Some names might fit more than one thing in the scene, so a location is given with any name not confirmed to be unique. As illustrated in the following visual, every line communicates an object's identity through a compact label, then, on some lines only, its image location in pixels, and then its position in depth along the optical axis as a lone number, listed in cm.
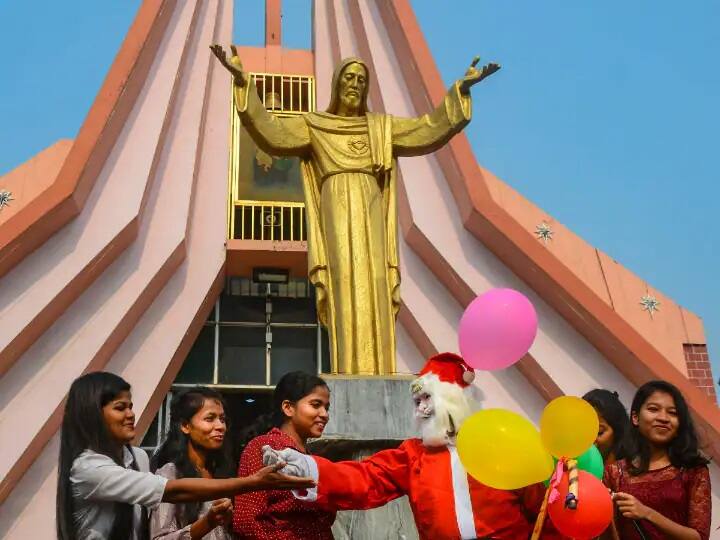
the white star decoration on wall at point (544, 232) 1123
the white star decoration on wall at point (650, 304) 1100
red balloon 278
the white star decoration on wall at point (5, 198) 1023
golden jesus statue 509
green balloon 304
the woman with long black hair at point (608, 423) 360
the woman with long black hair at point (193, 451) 326
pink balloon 320
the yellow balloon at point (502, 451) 283
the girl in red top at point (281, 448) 313
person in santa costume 301
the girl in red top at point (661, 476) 299
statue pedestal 376
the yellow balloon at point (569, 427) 282
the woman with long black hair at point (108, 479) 273
